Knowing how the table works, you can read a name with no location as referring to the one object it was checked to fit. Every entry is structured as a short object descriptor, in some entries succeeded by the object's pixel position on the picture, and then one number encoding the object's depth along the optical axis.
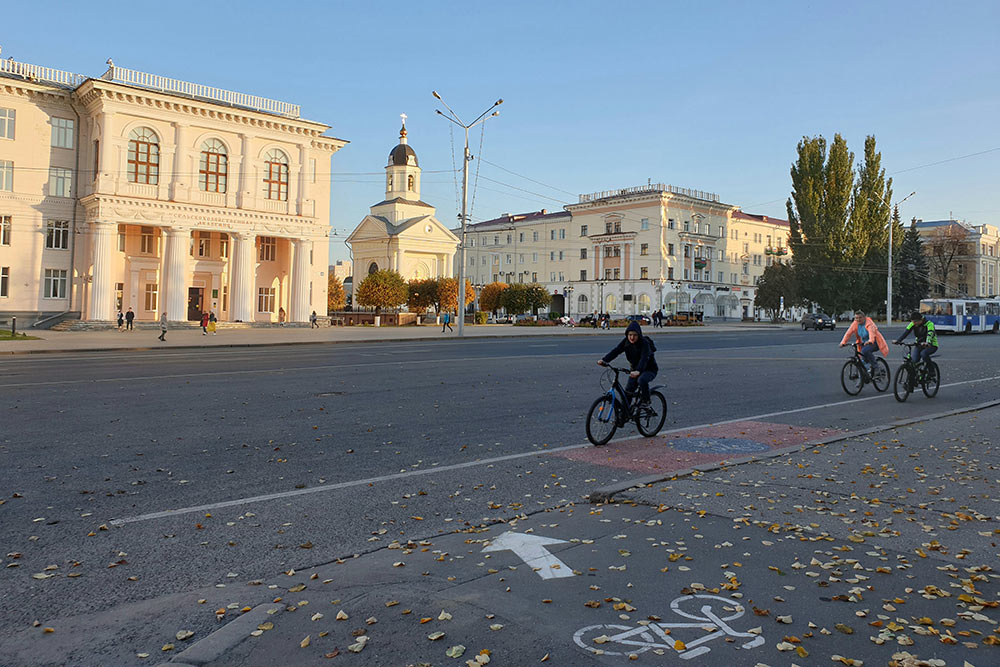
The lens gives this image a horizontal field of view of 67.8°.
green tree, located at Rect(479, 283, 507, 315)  80.88
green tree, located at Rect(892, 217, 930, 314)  85.62
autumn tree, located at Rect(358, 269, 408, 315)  66.94
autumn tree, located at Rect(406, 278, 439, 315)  74.06
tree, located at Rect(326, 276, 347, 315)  109.93
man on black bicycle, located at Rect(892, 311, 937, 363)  15.12
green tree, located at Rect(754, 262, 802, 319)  84.12
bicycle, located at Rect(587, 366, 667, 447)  9.59
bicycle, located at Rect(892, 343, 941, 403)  14.86
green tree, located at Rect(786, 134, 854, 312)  72.00
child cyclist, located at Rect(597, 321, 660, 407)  10.05
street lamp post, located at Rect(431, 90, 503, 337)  43.06
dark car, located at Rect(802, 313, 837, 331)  63.97
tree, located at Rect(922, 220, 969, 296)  100.62
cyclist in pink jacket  15.62
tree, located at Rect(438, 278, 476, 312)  71.62
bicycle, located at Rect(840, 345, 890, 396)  15.68
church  91.12
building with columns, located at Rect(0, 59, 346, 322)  44.94
